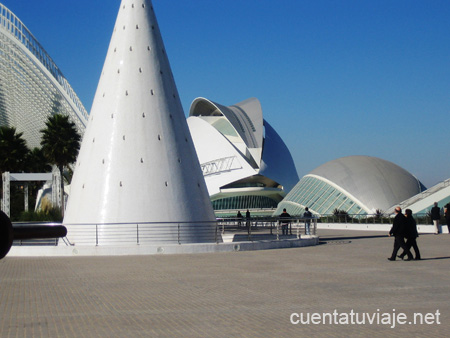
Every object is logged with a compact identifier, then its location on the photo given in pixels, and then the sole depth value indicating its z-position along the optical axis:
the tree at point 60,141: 51.44
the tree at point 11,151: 56.34
